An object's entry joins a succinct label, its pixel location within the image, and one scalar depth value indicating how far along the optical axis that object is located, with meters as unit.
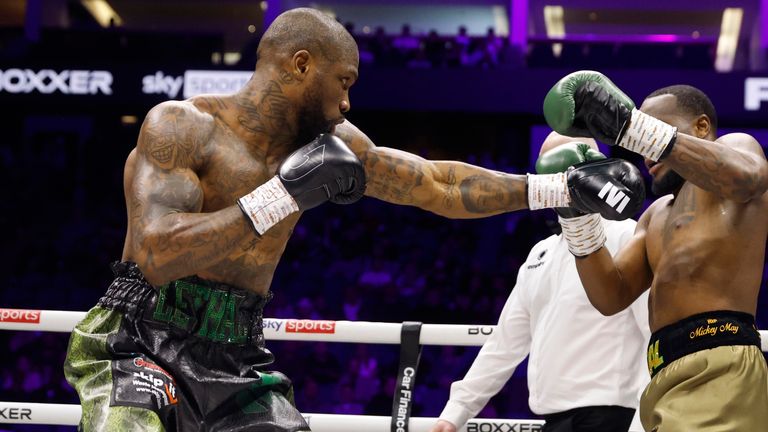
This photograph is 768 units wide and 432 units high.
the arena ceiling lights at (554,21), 11.35
